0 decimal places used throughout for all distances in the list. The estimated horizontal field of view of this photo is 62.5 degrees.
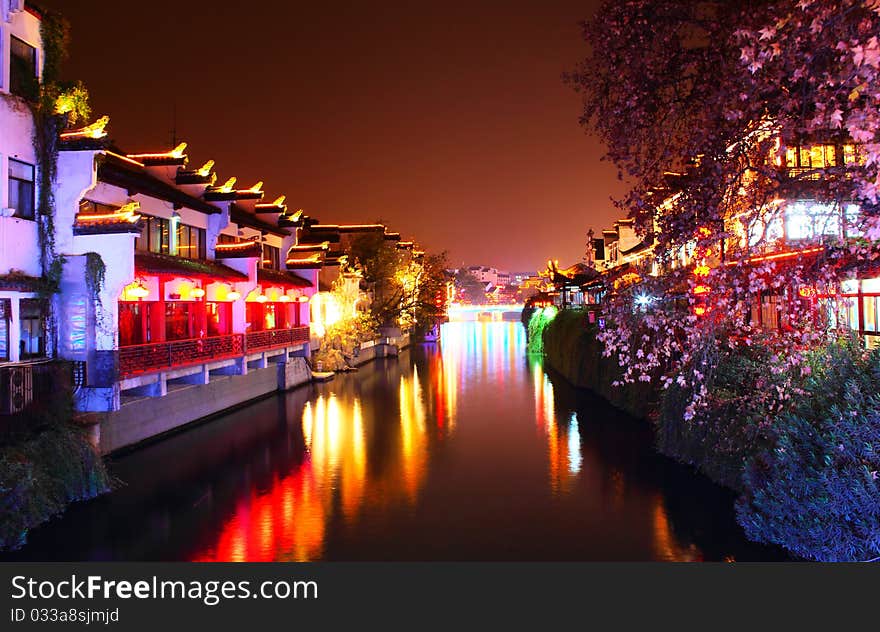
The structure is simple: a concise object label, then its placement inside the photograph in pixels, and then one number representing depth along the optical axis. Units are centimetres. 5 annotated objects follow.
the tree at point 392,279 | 5547
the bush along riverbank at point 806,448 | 895
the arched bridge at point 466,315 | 17688
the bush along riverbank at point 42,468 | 1188
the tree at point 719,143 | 730
